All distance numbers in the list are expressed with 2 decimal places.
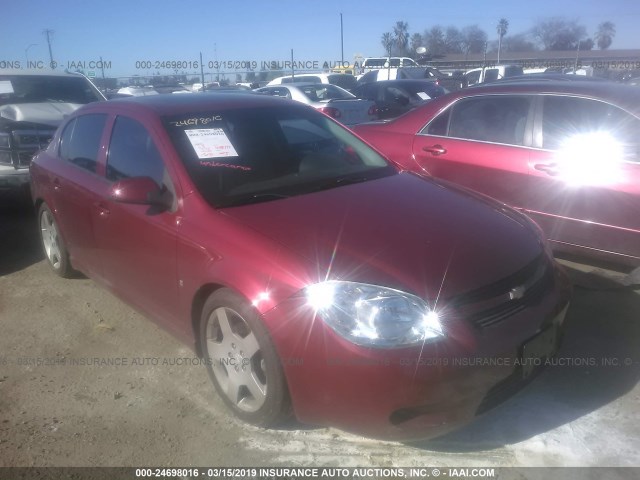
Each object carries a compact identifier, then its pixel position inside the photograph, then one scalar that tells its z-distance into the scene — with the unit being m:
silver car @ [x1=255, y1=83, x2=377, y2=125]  10.71
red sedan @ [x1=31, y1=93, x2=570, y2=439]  2.16
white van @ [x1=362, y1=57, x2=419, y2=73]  25.74
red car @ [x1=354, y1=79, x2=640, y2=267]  3.74
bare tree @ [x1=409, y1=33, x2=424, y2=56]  56.11
